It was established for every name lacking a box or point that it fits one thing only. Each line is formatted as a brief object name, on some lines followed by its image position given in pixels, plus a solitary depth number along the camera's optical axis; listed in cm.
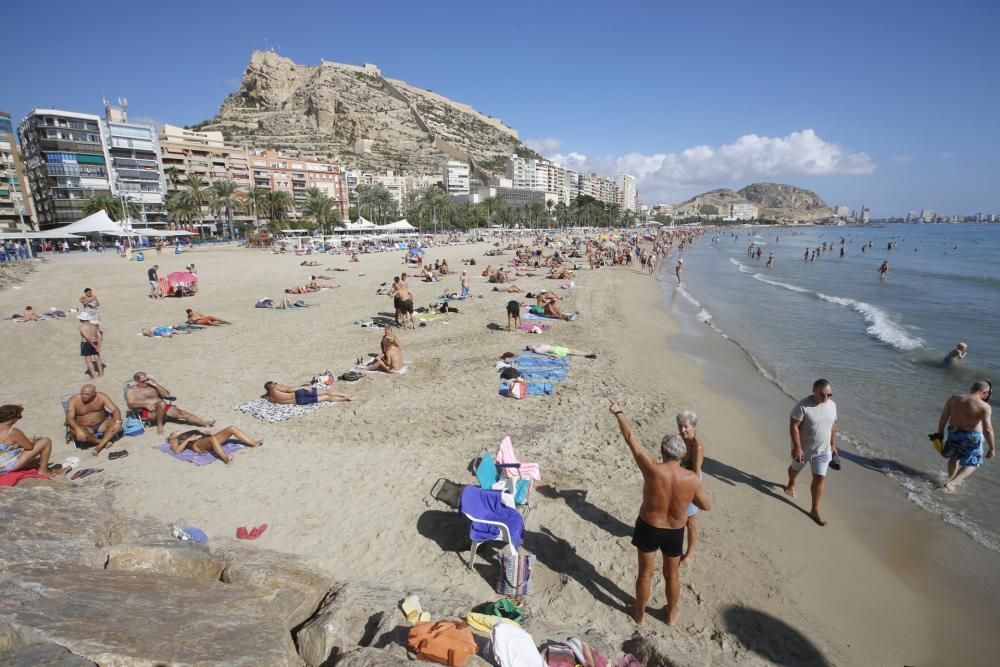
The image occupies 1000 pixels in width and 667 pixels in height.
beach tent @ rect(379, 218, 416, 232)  4619
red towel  453
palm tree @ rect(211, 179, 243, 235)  5472
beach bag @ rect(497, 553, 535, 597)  377
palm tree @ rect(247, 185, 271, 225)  6058
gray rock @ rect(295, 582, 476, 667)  281
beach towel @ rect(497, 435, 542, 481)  518
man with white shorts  471
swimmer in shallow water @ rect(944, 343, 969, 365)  921
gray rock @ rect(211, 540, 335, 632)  302
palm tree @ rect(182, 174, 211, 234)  5450
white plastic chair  395
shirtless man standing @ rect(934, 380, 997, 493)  527
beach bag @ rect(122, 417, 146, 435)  646
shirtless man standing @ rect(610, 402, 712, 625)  324
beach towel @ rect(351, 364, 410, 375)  900
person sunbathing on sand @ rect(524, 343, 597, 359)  1014
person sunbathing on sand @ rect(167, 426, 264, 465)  584
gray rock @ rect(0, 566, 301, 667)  204
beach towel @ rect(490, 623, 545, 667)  264
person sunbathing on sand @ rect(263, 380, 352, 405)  750
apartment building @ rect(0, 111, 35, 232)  5459
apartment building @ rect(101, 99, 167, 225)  6241
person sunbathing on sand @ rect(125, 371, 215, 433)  664
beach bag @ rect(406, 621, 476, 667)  259
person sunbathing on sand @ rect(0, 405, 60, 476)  491
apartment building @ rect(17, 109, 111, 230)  5762
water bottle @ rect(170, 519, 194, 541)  394
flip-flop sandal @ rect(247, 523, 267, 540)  445
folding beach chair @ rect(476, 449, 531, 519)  470
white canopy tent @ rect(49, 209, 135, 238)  3355
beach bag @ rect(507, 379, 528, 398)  785
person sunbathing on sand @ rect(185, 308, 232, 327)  1302
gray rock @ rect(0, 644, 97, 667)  180
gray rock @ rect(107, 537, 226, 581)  315
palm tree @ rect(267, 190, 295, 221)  5938
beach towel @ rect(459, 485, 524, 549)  403
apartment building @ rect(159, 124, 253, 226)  7392
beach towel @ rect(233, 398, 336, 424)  705
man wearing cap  861
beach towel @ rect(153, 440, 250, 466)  582
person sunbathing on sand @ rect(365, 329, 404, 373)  903
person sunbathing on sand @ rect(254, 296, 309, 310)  1569
